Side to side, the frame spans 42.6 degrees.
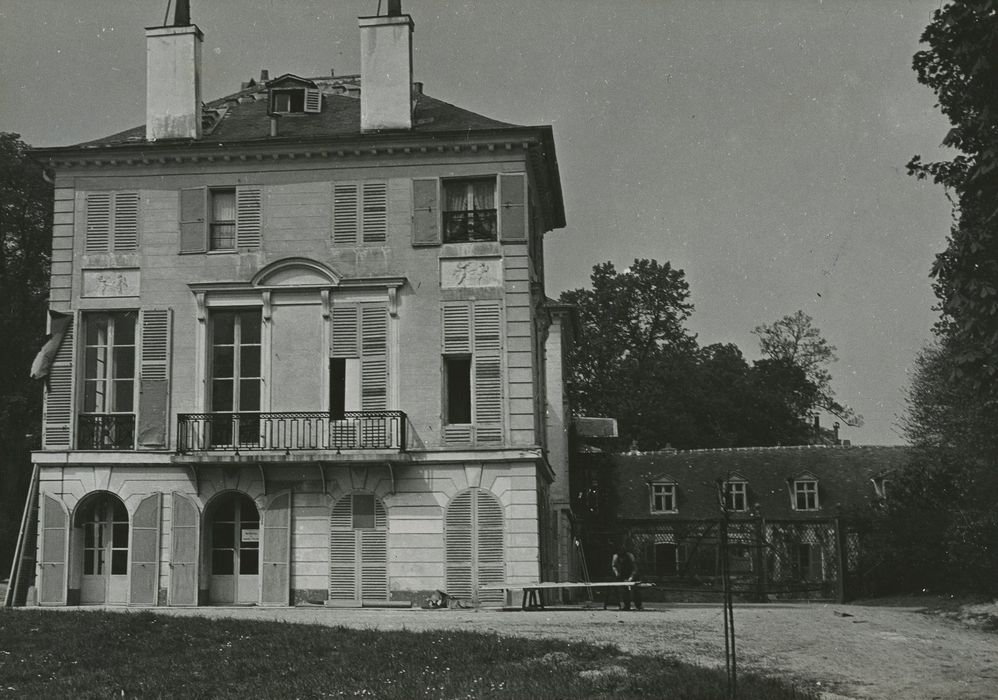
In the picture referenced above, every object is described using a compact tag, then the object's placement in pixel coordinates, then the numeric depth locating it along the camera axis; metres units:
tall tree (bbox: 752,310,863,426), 73.94
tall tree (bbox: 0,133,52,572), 43.03
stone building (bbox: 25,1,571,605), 28.00
